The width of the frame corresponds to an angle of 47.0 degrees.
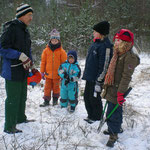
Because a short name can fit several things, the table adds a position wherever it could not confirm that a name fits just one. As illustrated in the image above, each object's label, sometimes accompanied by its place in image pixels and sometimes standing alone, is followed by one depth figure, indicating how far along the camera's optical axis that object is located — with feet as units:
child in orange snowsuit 13.97
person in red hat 8.29
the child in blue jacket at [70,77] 12.96
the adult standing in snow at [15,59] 8.89
